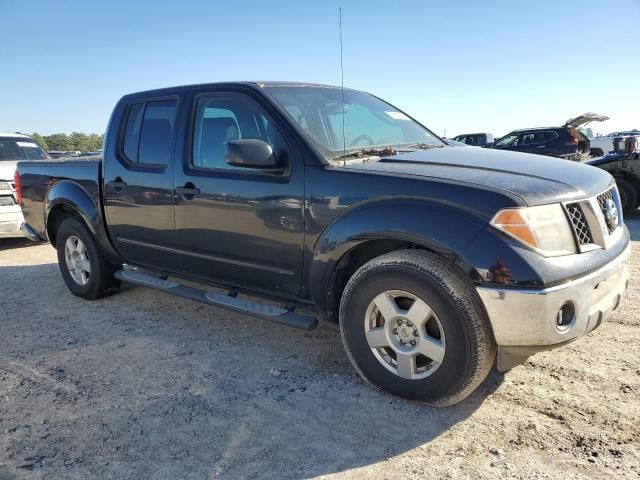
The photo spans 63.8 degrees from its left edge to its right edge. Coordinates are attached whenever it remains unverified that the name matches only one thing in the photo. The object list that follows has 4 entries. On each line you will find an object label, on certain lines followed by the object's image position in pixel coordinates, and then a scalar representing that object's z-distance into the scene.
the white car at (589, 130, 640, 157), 20.77
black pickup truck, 2.45
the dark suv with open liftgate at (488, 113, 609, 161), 14.47
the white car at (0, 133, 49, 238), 7.41
